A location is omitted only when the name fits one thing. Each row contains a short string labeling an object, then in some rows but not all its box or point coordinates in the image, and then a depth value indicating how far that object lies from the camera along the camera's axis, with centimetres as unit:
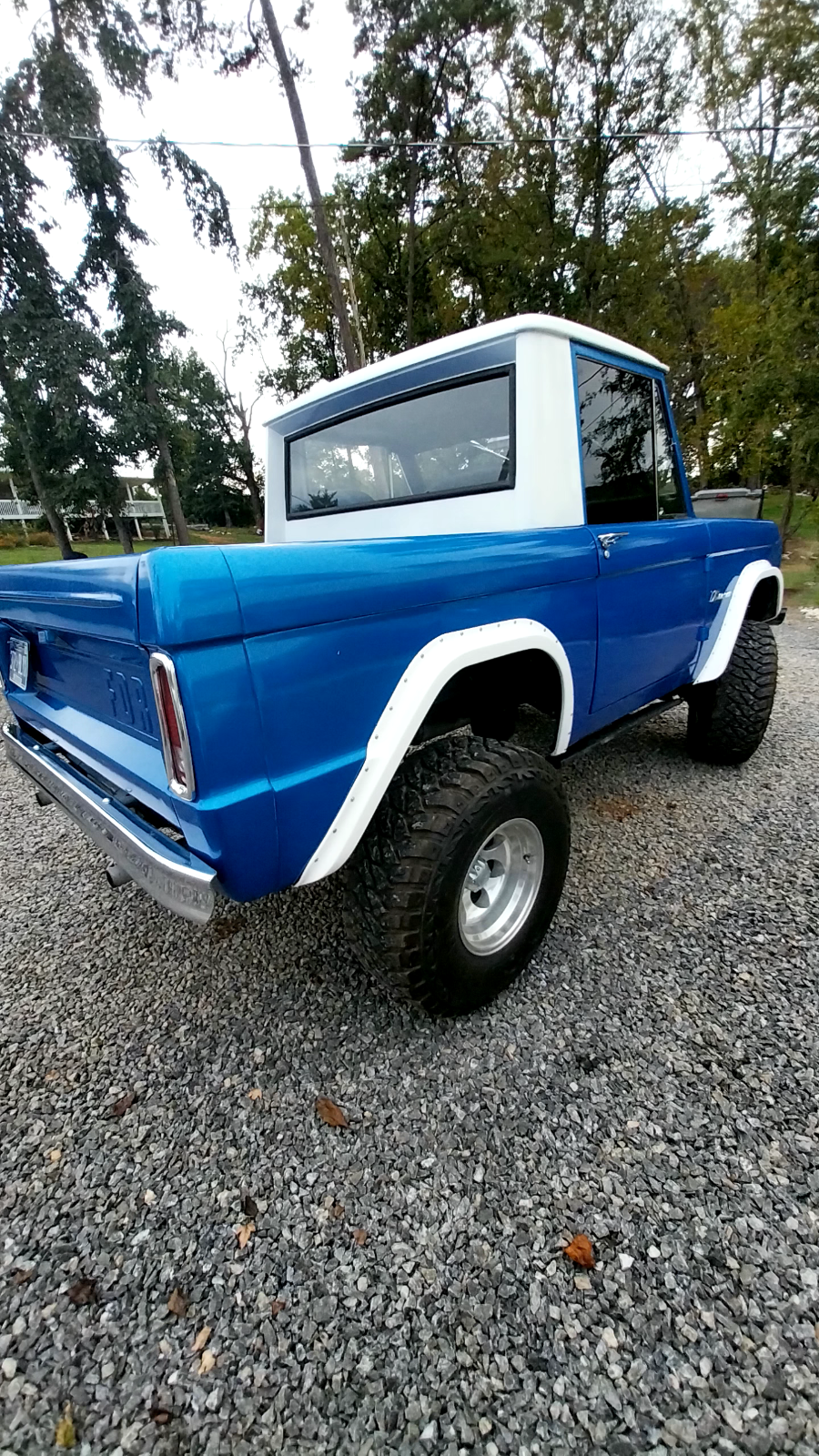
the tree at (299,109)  1166
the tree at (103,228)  1066
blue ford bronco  137
